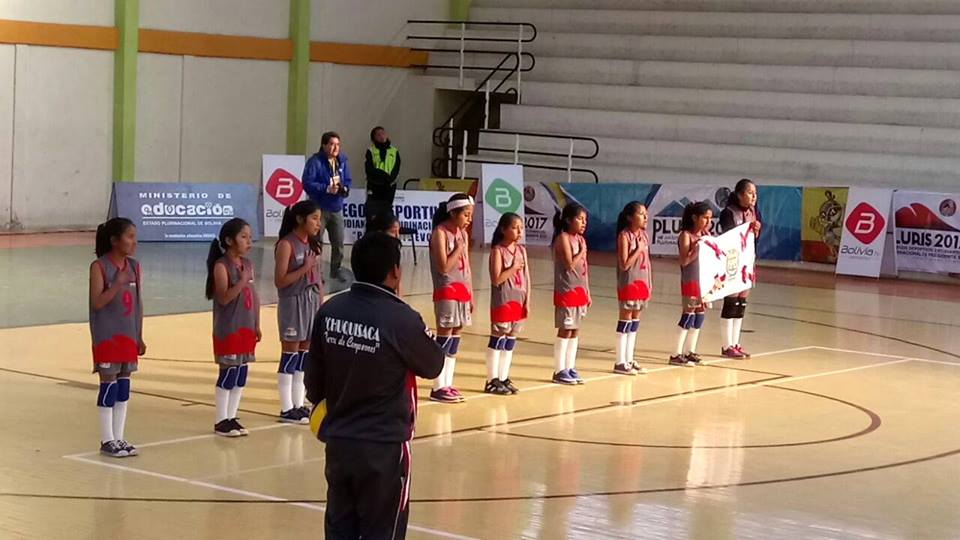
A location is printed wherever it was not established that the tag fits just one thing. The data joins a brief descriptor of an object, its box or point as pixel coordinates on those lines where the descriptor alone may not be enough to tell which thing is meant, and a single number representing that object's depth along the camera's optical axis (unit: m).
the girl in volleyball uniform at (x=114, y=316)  9.16
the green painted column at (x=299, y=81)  28.47
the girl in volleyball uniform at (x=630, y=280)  13.30
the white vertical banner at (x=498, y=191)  24.95
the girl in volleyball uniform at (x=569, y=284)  12.62
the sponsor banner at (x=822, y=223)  23.00
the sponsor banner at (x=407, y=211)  23.55
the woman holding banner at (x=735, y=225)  14.60
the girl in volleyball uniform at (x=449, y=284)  11.73
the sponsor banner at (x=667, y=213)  23.88
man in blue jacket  18.33
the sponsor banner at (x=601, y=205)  24.91
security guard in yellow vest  21.09
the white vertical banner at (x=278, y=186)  23.91
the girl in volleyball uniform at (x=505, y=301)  12.06
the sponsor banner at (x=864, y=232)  22.38
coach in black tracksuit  5.76
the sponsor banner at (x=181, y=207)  22.80
